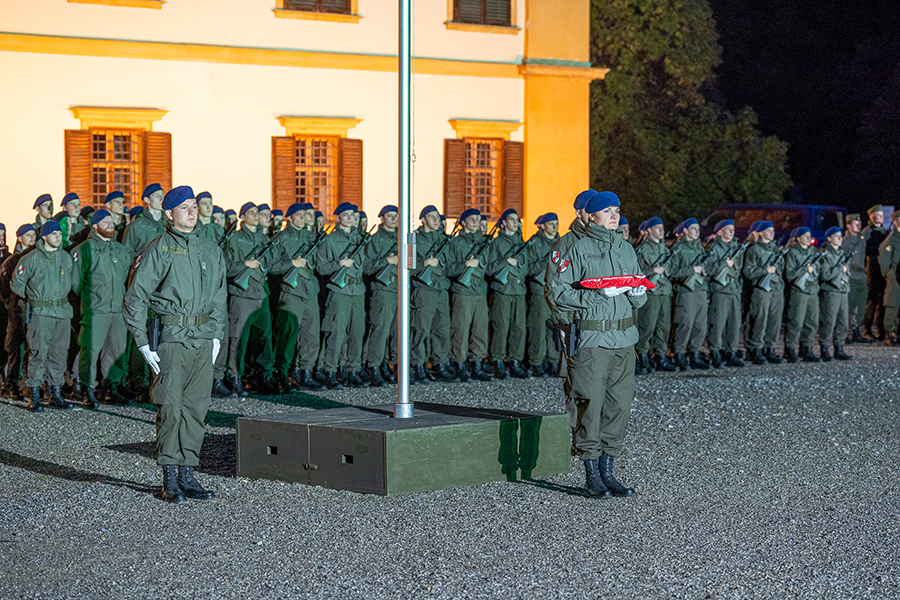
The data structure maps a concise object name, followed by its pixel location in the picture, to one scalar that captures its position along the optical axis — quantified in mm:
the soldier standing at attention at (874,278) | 20453
